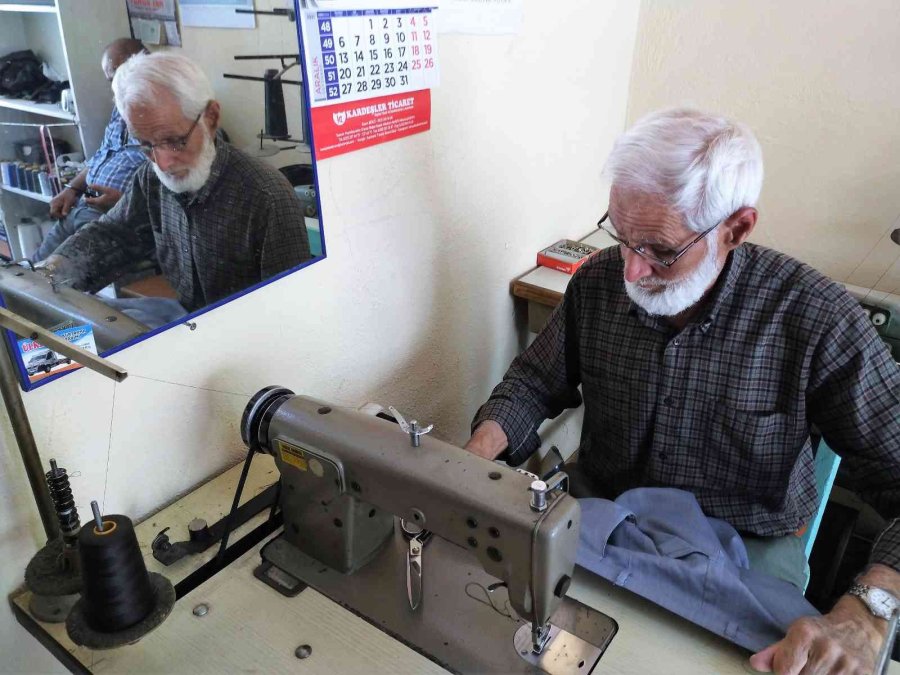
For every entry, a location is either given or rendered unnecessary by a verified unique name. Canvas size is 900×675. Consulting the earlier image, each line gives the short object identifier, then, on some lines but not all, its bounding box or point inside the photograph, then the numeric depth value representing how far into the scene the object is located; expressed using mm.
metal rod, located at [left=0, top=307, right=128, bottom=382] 713
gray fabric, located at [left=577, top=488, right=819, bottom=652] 963
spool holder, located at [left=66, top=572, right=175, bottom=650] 901
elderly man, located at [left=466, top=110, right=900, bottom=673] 1188
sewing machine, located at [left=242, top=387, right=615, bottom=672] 875
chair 1510
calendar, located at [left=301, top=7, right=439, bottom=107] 1169
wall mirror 858
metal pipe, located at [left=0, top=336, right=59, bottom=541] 895
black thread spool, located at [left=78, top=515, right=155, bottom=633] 861
